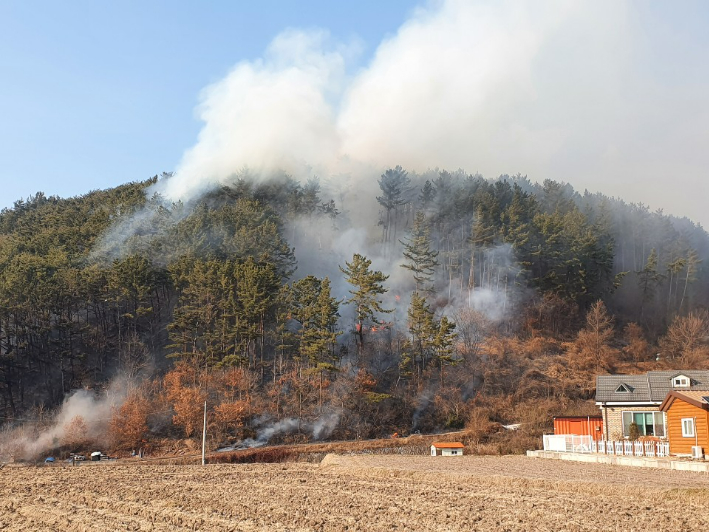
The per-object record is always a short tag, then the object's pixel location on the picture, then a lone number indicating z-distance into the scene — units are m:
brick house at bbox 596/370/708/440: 41.53
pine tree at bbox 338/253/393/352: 69.06
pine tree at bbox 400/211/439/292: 84.34
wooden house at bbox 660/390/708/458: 35.50
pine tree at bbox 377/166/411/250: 113.38
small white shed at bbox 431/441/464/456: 48.81
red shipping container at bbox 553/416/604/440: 49.12
